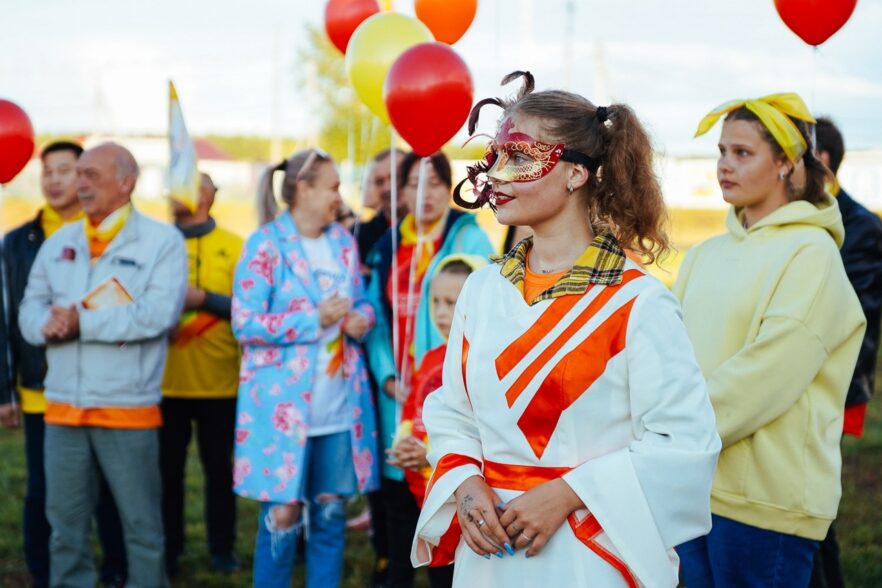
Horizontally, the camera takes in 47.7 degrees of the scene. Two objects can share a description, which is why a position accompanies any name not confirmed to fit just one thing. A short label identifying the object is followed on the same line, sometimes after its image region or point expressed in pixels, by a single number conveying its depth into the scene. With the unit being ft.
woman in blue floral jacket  14.28
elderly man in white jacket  14.57
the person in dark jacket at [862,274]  14.38
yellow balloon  13.85
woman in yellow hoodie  10.40
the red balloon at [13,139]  14.51
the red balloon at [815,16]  12.64
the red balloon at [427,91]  12.44
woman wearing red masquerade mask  7.51
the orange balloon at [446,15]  14.79
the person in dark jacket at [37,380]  16.26
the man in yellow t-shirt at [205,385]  17.43
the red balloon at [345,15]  15.80
